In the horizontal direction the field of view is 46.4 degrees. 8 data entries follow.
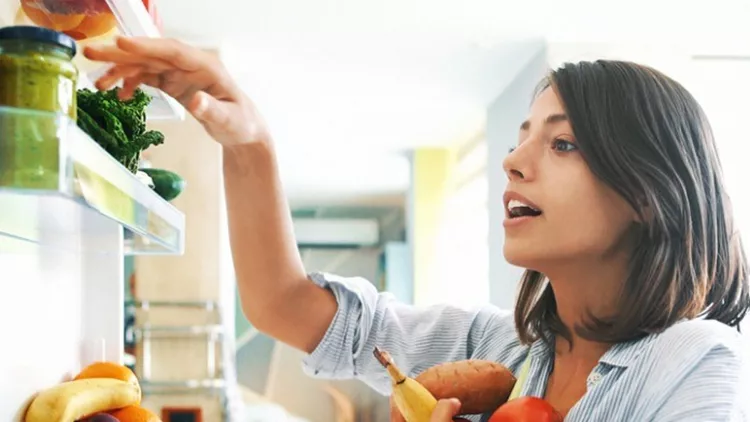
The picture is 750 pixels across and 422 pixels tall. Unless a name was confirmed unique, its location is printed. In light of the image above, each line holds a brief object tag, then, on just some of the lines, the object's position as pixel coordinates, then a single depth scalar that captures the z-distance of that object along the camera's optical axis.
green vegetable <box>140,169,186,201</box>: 0.89
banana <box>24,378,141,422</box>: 0.82
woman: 0.81
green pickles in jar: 0.56
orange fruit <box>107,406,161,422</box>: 0.88
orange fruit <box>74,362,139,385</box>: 0.93
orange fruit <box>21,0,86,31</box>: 0.76
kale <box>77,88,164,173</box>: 0.69
